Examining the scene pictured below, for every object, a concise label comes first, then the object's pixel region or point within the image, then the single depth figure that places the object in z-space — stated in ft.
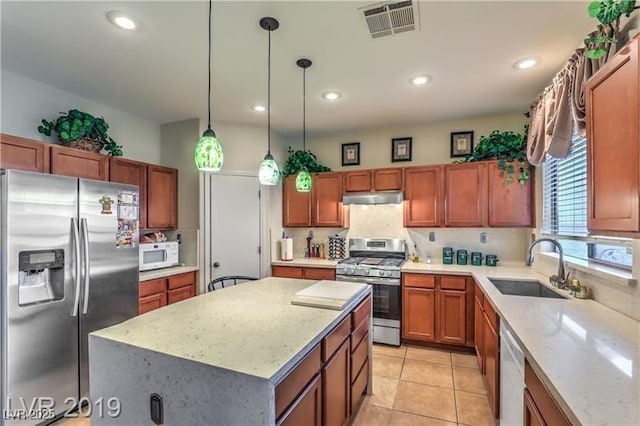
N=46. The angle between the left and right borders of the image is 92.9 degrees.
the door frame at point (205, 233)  12.34
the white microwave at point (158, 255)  10.94
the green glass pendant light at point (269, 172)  7.11
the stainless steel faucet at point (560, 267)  7.69
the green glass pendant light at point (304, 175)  8.10
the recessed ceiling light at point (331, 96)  10.14
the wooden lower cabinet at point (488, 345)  6.79
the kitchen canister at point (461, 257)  12.32
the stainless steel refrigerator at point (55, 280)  6.70
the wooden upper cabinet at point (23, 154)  7.63
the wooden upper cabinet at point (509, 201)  11.09
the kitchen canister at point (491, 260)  11.86
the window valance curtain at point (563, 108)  6.08
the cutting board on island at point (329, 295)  6.30
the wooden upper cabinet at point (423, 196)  12.28
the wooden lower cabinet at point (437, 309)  10.89
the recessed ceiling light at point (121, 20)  6.24
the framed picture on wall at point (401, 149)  13.64
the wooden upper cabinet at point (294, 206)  14.38
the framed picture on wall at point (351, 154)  14.55
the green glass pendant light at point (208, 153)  5.44
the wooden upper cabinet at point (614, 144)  3.92
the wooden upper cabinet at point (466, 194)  11.64
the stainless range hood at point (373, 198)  12.50
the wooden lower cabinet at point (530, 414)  4.12
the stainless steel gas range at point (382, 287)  11.69
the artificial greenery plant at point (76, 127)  9.12
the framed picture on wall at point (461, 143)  12.66
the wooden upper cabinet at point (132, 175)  10.35
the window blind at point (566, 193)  7.84
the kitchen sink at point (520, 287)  9.11
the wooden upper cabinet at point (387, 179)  12.87
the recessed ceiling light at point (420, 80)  8.95
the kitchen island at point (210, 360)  3.74
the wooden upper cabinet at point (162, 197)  11.73
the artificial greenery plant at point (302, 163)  14.26
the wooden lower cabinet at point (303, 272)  12.85
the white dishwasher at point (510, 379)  5.04
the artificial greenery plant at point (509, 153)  11.04
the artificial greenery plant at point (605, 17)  4.74
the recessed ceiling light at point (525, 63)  7.98
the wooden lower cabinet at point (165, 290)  10.17
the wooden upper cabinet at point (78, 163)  8.74
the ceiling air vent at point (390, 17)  5.98
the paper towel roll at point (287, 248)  13.96
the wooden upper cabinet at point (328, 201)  13.83
